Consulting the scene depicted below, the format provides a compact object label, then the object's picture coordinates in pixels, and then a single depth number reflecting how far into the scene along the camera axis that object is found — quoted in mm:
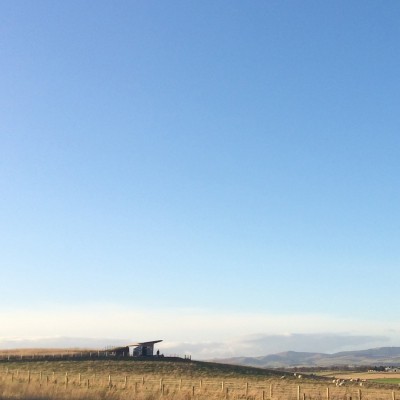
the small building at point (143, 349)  116250
